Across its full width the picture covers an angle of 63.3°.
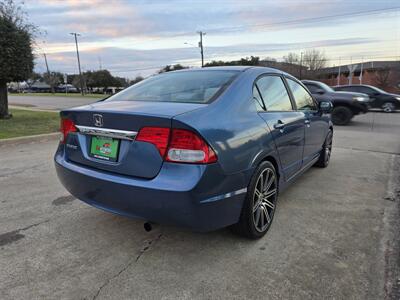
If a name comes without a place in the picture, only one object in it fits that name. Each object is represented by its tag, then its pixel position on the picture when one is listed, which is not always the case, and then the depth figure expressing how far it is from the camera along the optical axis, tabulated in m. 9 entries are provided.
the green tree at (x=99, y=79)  74.69
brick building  41.16
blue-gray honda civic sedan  2.26
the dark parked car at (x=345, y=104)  11.98
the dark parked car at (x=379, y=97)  17.17
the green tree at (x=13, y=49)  9.62
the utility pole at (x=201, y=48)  44.63
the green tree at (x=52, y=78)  64.12
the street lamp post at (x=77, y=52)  52.13
